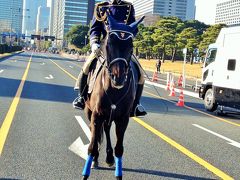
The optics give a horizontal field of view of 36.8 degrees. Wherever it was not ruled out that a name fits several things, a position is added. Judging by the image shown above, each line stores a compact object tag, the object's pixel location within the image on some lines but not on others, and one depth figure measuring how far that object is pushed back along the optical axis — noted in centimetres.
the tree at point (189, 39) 7388
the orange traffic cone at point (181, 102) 1647
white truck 1377
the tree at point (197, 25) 12036
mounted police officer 534
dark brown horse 434
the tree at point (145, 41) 9115
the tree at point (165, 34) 7856
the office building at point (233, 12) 18925
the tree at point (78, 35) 14938
